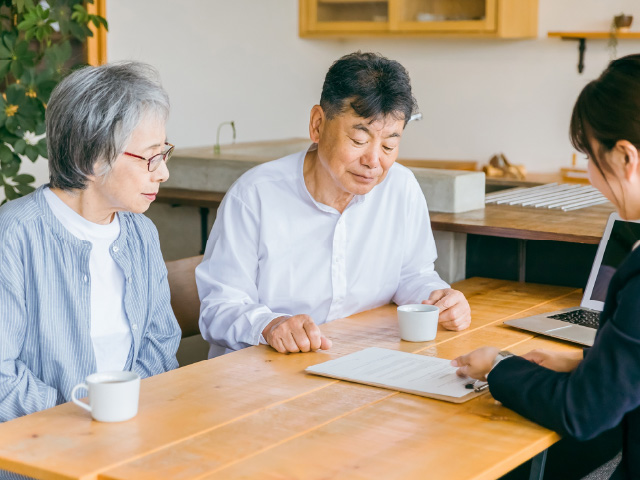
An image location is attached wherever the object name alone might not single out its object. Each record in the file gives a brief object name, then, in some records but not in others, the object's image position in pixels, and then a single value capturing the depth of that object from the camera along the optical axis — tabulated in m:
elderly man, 3.01
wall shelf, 6.01
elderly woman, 2.67
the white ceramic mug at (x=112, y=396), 2.31
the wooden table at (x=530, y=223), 3.37
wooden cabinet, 6.24
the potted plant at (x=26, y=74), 3.67
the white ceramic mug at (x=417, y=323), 2.83
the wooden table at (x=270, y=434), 2.17
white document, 2.52
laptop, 3.08
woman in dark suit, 2.24
